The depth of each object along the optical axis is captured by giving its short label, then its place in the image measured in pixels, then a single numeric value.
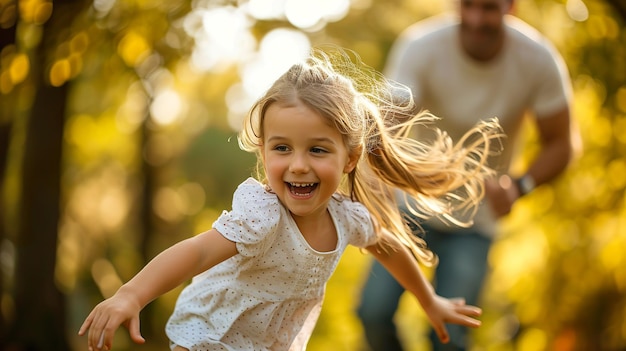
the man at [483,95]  4.56
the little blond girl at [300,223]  2.83
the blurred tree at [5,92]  5.96
